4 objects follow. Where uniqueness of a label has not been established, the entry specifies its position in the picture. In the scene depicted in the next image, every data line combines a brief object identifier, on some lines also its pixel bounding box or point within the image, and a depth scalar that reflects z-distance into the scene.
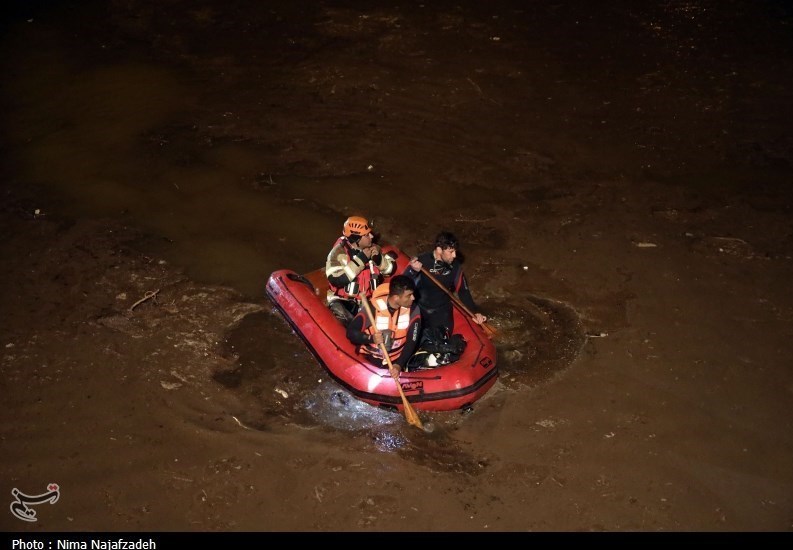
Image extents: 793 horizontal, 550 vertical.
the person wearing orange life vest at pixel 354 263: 7.42
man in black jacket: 7.19
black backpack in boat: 7.12
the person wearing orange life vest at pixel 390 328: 6.81
